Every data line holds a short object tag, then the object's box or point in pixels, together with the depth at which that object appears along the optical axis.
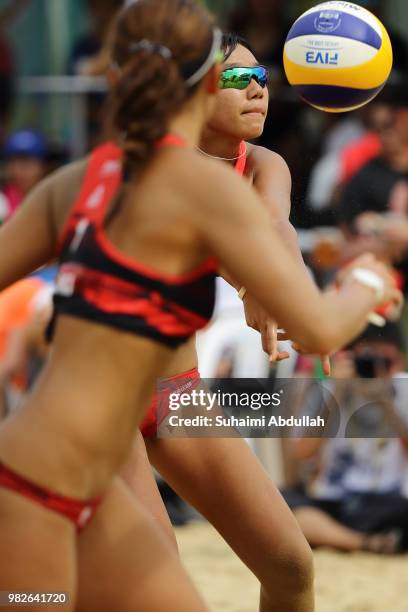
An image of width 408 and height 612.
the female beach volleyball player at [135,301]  5.50
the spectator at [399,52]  15.12
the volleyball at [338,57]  7.87
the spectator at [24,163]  17.70
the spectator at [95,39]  19.03
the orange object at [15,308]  15.51
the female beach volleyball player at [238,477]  7.43
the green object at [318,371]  9.41
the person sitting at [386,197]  12.52
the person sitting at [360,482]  12.99
